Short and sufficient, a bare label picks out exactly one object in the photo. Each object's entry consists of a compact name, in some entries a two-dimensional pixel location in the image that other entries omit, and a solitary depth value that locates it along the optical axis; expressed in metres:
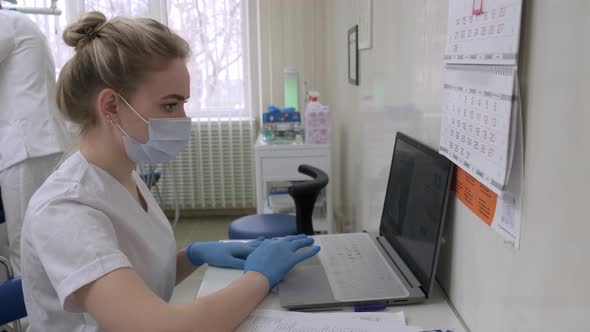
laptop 0.95
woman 0.81
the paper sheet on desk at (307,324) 0.83
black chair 1.67
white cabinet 2.56
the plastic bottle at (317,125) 2.57
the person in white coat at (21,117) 2.14
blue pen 0.95
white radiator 3.68
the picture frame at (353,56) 2.26
